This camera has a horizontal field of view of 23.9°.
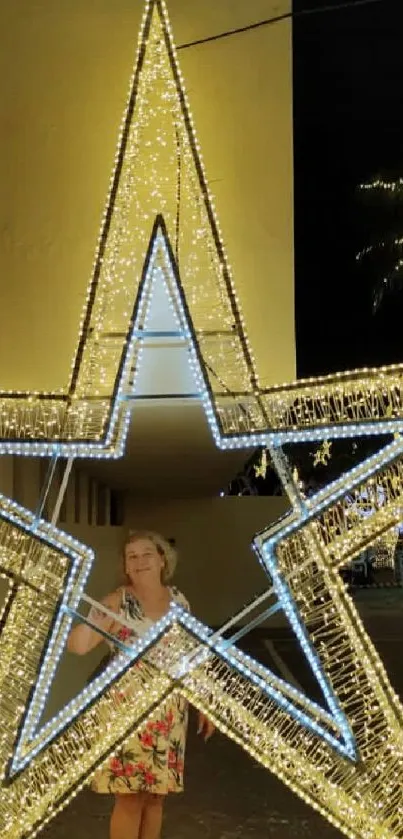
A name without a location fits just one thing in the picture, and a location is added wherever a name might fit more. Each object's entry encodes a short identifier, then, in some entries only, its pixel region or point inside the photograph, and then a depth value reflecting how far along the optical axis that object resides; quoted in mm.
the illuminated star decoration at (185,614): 2875
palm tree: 8328
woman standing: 3512
